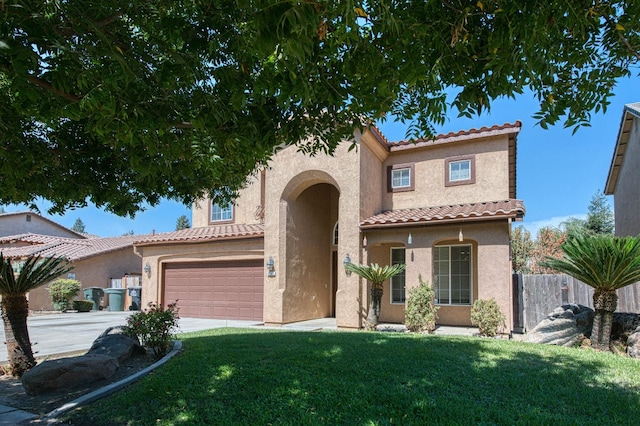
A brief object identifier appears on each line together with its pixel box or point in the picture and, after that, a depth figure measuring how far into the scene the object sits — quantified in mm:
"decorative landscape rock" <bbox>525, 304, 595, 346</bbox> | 10656
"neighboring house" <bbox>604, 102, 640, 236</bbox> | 15758
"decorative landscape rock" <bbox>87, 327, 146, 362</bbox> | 7859
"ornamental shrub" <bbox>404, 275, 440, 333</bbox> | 13258
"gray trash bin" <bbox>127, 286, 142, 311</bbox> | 24172
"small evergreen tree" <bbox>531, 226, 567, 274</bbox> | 29002
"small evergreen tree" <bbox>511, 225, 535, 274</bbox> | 28609
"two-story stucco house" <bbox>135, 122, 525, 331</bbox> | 14250
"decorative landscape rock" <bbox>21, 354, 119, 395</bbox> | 6457
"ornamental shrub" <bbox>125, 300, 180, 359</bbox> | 8445
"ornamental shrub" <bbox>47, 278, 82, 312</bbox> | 23438
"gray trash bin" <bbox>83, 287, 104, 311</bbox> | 24891
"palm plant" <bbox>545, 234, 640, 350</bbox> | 9344
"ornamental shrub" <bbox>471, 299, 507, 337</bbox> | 12523
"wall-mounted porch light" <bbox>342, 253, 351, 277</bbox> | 14924
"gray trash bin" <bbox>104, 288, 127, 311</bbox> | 24281
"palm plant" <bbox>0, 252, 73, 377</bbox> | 7805
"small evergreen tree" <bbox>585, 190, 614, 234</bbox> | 34156
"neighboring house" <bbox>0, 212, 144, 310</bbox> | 25328
